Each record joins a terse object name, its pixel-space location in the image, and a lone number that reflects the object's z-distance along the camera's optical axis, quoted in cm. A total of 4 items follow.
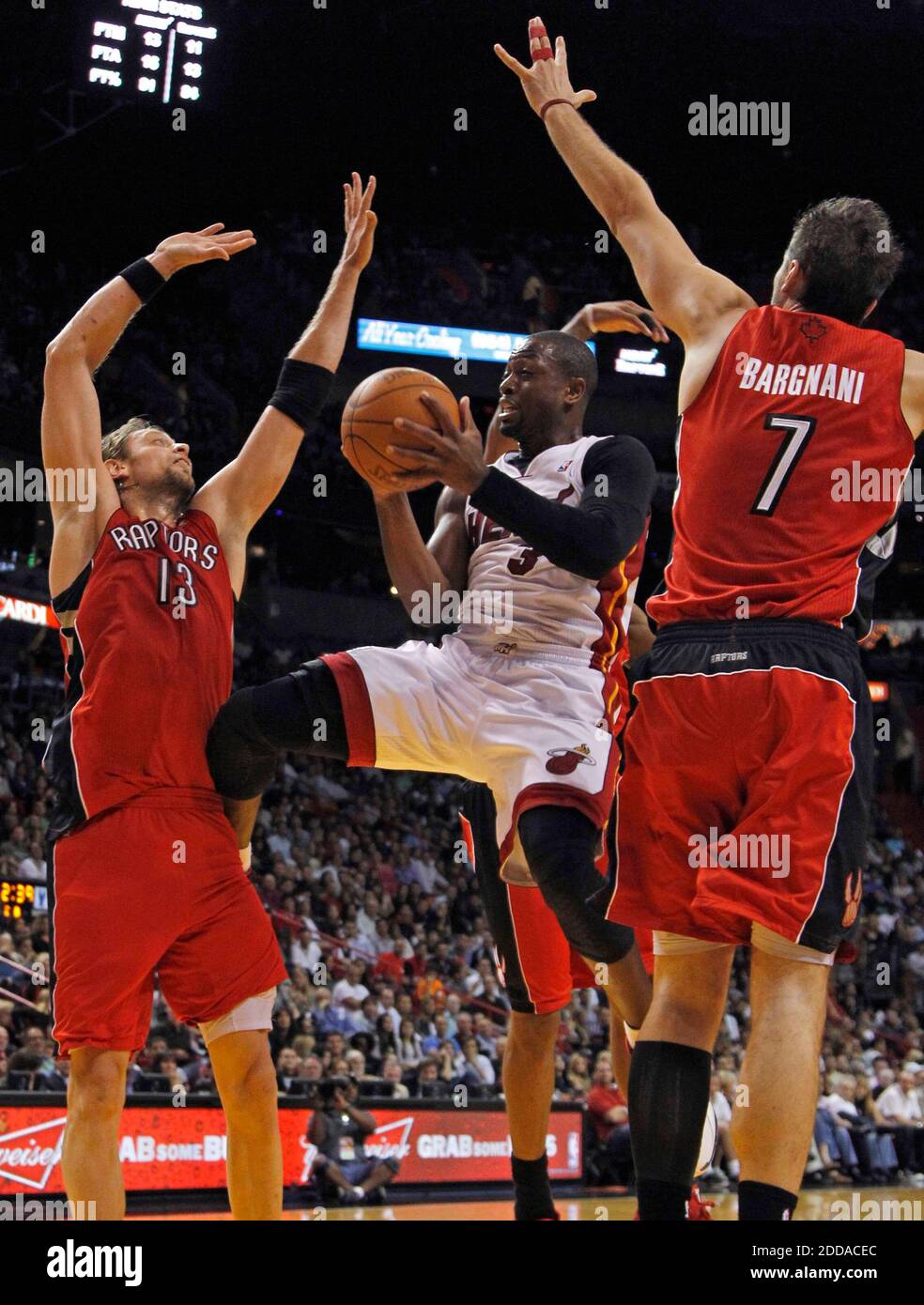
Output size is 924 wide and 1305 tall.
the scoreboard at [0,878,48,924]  1214
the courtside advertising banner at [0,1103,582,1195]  877
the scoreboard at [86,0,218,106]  1350
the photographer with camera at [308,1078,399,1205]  1032
